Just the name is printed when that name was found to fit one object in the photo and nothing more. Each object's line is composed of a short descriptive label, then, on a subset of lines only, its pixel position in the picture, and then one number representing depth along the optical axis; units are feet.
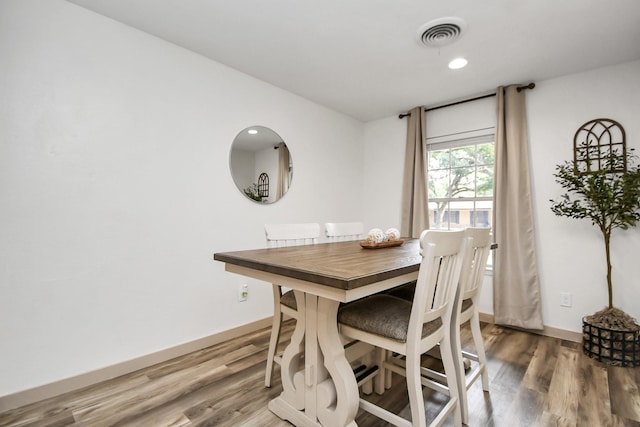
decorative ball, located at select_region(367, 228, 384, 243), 6.32
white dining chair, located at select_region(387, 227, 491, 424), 4.95
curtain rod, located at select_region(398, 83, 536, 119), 9.14
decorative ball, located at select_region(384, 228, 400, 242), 6.85
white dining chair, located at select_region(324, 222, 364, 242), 8.21
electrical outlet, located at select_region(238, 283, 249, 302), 8.73
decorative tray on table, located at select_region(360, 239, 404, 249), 6.24
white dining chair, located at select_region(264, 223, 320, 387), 5.70
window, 10.47
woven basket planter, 6.93
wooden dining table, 3.55
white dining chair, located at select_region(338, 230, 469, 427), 3.90
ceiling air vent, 6.42
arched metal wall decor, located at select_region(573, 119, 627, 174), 7.85
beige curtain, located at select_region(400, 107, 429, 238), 11.35
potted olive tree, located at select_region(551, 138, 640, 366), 6.99
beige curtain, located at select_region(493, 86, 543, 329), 8.98
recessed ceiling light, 8.00
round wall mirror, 8.79
